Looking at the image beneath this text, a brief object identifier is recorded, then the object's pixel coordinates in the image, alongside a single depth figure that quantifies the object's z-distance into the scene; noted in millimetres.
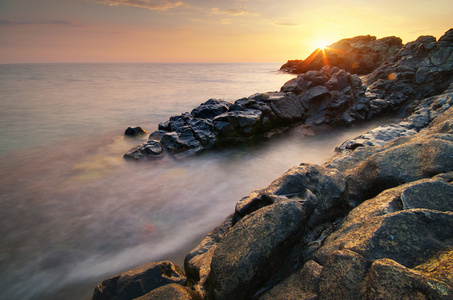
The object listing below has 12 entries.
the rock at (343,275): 2576
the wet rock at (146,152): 11586
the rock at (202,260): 4246
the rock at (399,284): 2072
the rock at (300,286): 3004
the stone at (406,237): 2667
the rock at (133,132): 14828
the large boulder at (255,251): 3420
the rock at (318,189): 4480
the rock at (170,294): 3723
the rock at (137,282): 4105
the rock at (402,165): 4270
